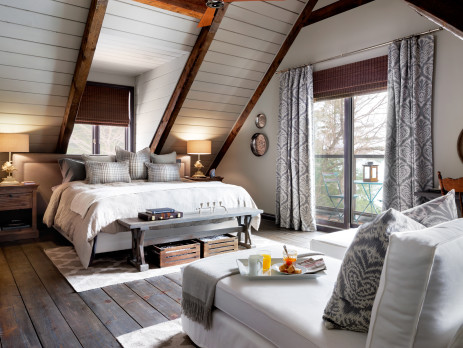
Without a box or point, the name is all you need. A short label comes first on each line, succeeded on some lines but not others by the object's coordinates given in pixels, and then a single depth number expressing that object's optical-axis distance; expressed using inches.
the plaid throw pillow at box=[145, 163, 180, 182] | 195.5
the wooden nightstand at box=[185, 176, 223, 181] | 223.7
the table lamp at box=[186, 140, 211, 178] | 227.8
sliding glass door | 177.2
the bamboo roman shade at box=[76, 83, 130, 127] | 229.9
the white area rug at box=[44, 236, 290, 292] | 116.5
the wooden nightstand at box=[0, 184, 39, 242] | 164.4
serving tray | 70.3
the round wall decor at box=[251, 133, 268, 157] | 228.4
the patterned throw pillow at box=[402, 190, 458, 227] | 60.0
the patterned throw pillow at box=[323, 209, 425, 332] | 48.5
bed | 131.3
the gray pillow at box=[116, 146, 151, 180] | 198.2
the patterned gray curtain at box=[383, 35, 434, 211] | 144.9
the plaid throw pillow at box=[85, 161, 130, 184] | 175.3
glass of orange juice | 75.2
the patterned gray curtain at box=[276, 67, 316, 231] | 193.2
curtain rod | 143.5
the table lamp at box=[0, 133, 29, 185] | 169.3
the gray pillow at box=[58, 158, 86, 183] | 185.9
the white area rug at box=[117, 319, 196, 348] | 79.2
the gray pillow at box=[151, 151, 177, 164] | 211.9
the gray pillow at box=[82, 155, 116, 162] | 189.9
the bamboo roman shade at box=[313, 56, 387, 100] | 163.8
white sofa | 40.4
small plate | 72.4
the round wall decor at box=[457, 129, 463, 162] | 137.3
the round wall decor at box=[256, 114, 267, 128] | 228.2
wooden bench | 128.3
